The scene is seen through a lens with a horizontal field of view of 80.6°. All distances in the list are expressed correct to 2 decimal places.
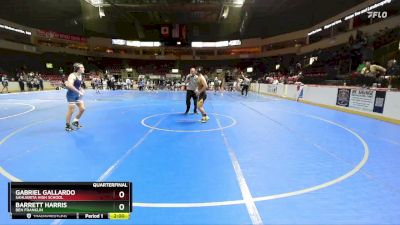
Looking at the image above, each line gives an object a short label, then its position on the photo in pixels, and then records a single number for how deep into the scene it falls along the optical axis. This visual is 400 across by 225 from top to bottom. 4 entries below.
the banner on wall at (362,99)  10.28
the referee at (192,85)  10.10
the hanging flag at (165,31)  43.38
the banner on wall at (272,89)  23.49
